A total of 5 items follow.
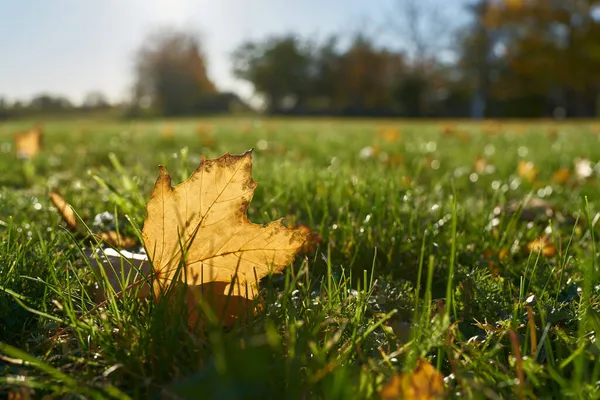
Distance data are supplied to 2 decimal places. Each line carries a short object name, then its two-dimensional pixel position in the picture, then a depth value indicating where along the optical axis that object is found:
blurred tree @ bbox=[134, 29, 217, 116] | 50.53
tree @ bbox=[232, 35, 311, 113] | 49.41
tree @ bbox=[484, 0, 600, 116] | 33.69
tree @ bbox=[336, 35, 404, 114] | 48.12
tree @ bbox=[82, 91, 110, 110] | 50.93
